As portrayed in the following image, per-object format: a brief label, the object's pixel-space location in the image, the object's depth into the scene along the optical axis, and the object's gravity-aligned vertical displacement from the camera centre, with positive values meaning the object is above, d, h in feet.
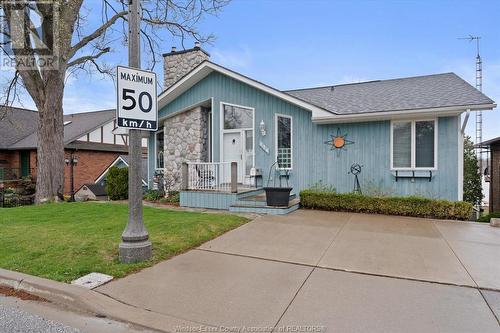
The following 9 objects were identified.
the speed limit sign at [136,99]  14.47 +2.95
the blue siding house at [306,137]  29.45 +2.59
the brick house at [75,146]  67.92 +3.73
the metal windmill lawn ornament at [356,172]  32.48 -1.21
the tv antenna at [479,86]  42.91 +12.39
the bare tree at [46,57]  38.68 +13.41
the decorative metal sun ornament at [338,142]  32.99 +1.93
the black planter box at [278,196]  27.99 -3.11
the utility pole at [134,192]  14.87 -1.44
